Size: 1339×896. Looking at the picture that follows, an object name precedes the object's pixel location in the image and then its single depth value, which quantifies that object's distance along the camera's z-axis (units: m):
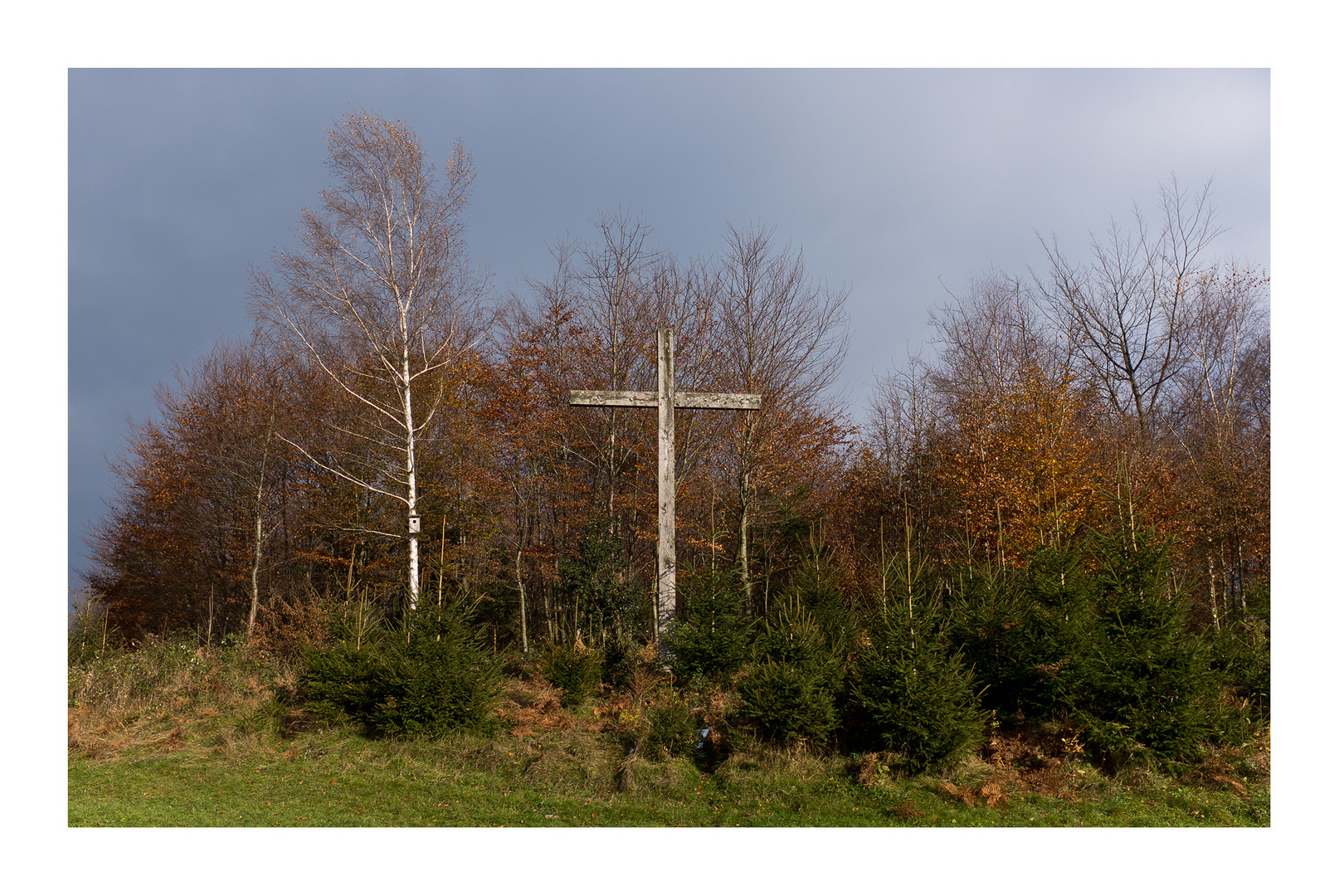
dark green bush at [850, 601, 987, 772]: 7.22
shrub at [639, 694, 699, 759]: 8.03
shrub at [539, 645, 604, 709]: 10.43
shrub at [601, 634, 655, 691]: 11.06
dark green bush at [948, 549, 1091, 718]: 8.09
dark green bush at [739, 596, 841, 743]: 7.73
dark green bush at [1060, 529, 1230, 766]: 7.15
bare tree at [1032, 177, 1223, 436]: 18.78
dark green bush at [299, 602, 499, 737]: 8.79
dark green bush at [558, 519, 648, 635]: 13.53
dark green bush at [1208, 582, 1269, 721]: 8.66
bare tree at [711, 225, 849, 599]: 15.28
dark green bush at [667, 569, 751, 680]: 10.22
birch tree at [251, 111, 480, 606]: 12.59
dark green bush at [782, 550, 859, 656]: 11.02
